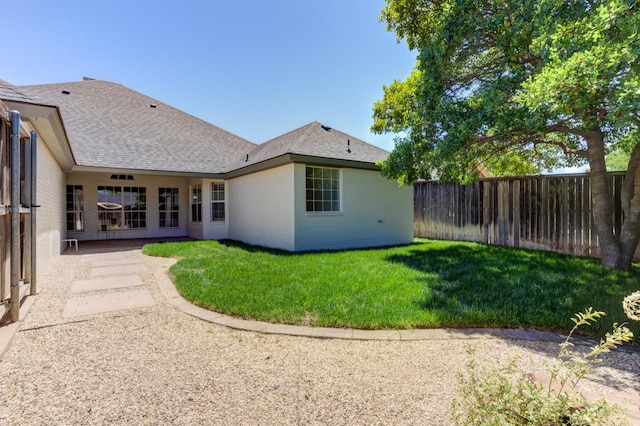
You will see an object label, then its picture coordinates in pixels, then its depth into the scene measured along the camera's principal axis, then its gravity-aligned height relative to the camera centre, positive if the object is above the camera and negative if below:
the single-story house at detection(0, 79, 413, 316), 8.89 +1.16
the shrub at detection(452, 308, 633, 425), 1.35 -0.95
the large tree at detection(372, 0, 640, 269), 3.89 +2.05
